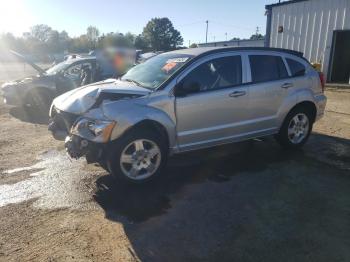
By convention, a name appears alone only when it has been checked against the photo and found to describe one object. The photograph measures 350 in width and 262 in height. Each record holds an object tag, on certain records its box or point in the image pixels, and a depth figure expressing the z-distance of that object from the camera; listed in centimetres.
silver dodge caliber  477
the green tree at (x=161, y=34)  8252
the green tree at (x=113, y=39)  4453
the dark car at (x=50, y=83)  1033
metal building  1512
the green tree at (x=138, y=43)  6022
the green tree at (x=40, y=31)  10331
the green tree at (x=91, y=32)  8647
